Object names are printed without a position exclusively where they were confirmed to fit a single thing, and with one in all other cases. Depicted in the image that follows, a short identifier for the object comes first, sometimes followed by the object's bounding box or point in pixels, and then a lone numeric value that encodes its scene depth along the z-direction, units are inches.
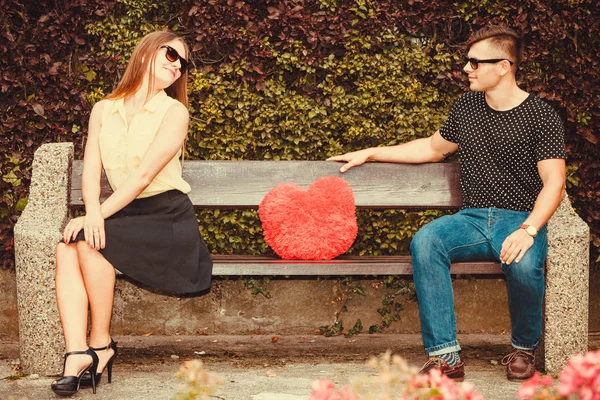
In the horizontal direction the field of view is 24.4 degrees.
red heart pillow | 209.6
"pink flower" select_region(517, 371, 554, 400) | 113.3
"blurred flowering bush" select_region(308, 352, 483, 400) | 114.6
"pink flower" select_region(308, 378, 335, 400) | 116.6
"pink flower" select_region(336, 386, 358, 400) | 118.3
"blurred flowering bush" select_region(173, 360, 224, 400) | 124.3
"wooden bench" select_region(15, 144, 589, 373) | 201.7
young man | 197.2
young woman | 191.2
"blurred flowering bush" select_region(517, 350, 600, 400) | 109.3
